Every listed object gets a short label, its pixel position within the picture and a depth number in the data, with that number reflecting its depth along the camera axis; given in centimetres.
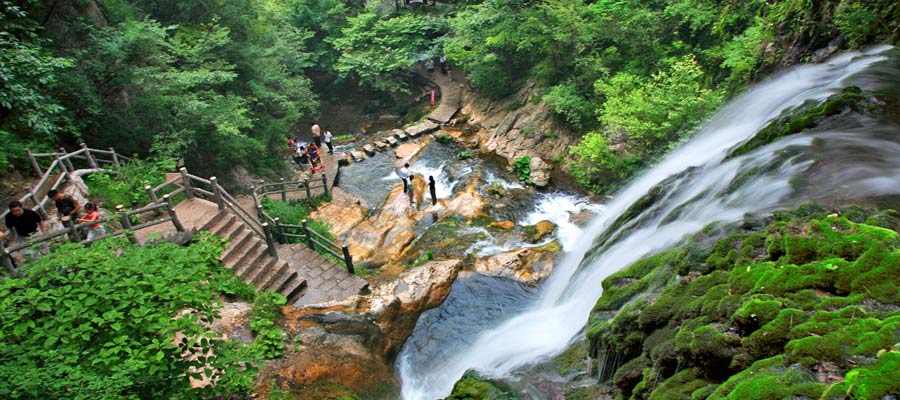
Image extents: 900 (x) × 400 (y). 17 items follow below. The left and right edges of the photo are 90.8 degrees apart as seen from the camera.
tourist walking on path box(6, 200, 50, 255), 814
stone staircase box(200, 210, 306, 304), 1039
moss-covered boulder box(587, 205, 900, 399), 334
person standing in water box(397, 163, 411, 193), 1664
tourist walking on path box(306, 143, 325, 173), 1984
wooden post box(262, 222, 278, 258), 1081
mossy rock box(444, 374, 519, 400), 657
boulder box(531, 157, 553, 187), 1758
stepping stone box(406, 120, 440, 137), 2371
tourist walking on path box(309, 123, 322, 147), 2106
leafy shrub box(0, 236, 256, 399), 451
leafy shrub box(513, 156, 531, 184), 1812
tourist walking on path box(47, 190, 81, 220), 897
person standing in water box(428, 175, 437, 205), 1633
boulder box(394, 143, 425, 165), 2178
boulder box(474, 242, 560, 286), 1198
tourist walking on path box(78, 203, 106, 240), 891
